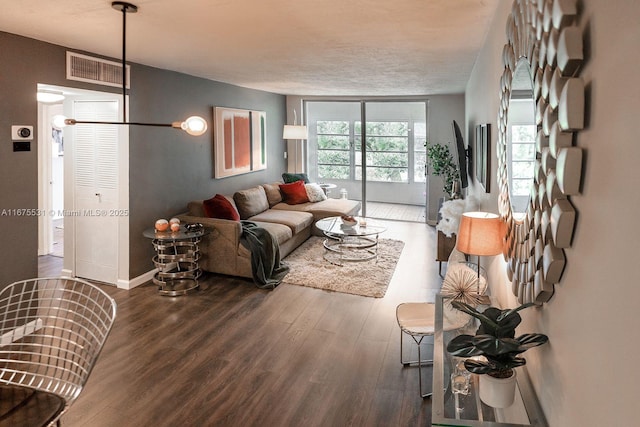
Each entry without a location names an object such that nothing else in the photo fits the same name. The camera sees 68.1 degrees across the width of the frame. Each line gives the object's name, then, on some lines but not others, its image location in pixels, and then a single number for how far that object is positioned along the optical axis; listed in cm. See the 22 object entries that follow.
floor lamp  852
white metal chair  176
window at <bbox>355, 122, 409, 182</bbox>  909
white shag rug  522
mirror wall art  115
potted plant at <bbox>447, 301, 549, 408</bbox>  147
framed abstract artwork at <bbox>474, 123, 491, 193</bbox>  320
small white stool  310
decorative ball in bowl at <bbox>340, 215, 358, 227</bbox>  634
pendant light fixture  312
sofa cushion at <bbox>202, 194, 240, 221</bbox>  563
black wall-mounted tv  487
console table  152
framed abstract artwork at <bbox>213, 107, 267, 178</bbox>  669
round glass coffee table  614
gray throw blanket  522
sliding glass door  903
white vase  155
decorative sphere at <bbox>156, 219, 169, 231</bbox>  497
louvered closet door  508
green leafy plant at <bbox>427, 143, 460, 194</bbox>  834
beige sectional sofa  538
